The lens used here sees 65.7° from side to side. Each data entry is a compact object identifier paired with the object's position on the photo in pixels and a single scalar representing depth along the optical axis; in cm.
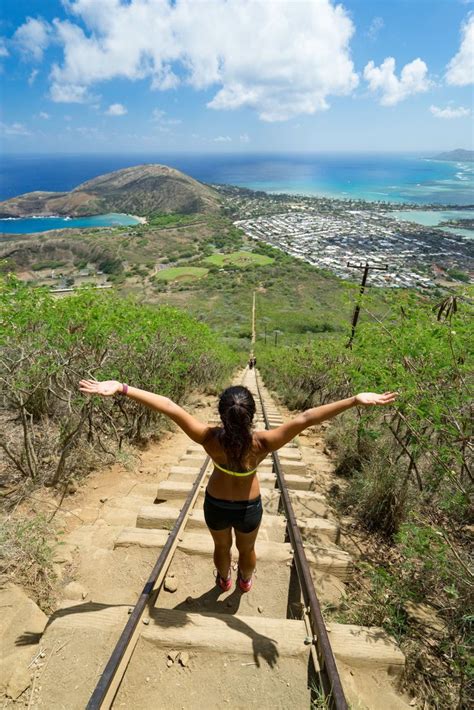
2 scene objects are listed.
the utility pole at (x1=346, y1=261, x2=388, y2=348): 1436
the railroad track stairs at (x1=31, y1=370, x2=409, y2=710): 224
